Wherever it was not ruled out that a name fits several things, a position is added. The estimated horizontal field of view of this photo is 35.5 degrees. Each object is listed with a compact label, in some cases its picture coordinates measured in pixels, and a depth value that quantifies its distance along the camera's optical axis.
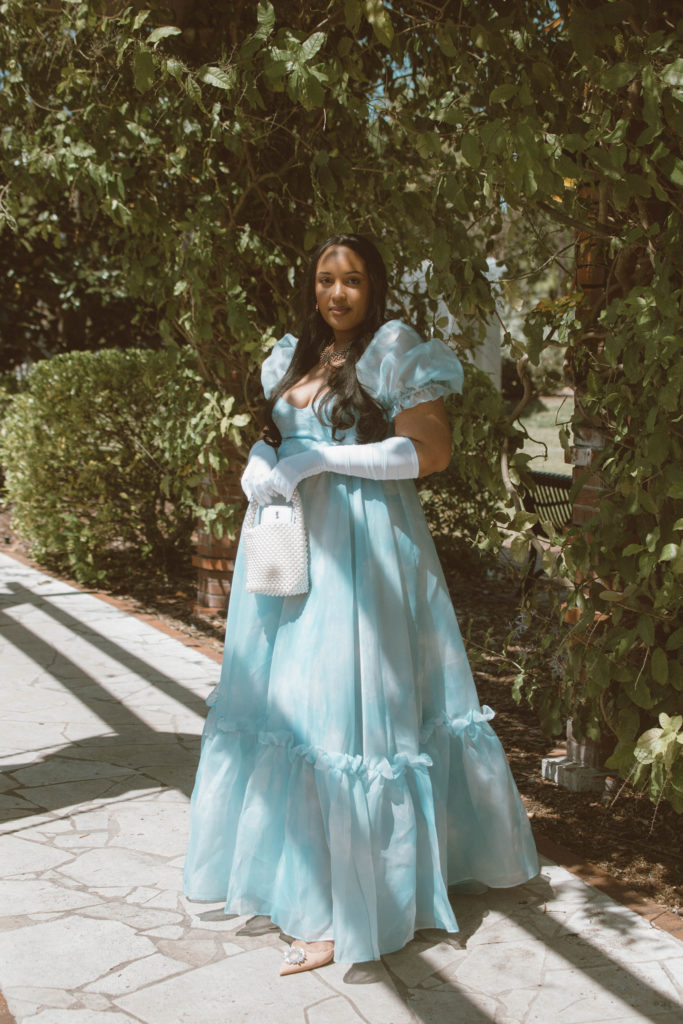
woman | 2.62
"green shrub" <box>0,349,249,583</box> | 7.02
